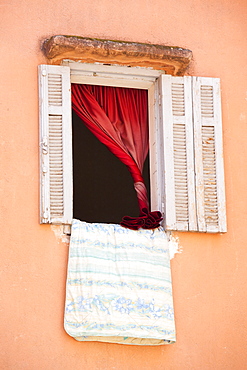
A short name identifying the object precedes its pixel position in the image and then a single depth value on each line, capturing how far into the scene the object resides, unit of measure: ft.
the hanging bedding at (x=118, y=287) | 23.18
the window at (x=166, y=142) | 24.40
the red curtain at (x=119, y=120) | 26.00
